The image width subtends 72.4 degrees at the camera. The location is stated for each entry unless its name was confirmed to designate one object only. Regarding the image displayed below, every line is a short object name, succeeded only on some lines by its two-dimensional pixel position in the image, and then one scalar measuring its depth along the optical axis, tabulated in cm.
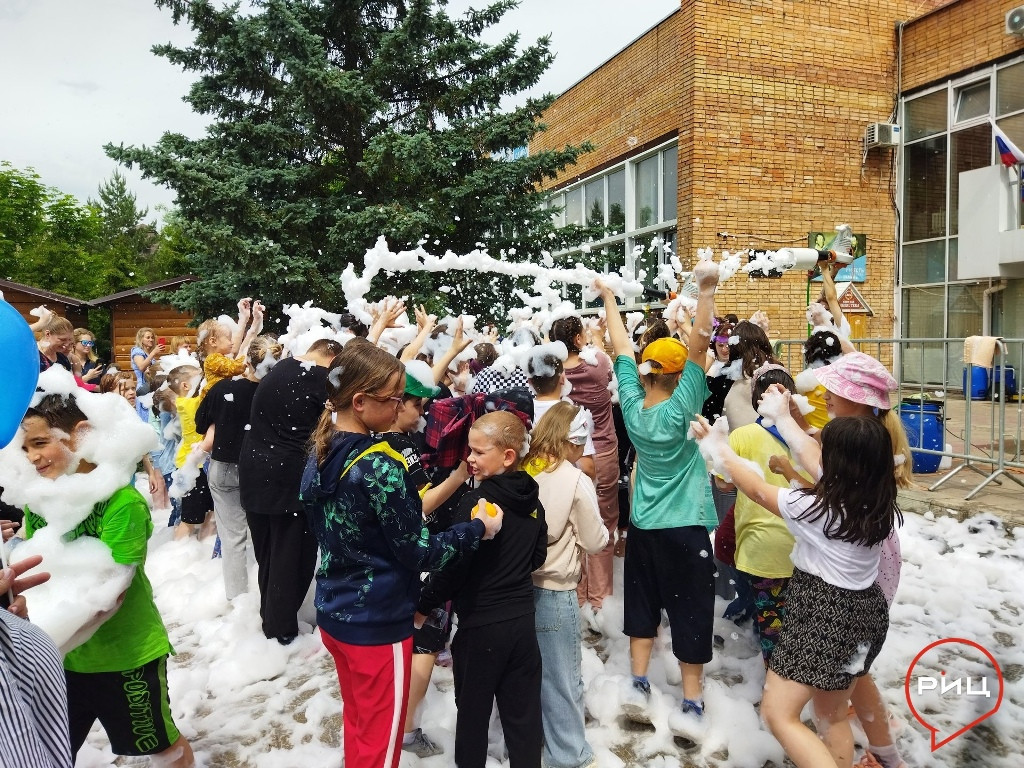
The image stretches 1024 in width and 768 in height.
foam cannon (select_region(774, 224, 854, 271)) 504
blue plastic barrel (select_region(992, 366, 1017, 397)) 1205
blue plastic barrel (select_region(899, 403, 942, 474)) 777
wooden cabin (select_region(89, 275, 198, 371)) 2102
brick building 1370
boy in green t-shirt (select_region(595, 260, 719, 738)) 347
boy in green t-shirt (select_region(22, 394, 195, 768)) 259
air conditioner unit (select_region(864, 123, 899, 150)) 1459
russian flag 1265
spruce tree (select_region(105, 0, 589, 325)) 1073
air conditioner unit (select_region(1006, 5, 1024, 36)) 1267
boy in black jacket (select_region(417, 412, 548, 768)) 267
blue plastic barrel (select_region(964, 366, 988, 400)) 1258
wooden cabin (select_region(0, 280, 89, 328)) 2206
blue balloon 122
